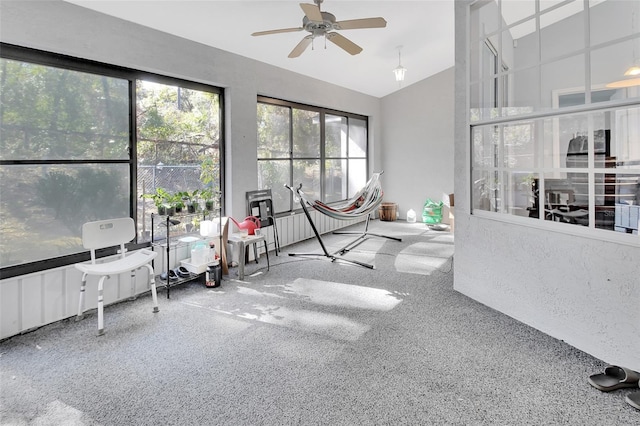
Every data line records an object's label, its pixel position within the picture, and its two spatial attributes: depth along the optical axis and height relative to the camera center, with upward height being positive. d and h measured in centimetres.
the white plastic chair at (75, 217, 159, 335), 276 -39
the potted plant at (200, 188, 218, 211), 382 +10
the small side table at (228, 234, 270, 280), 393 -38
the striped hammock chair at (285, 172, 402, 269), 463 -1
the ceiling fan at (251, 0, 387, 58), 289 +152
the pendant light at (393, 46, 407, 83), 532 +193
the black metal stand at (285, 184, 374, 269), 443 -64
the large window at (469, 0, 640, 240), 234 +65
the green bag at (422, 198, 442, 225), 699 -15
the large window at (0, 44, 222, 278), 273 +51
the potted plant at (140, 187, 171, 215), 348 +8
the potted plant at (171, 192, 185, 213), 354 +6
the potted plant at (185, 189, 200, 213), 372 +5
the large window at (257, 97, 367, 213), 523 +92
